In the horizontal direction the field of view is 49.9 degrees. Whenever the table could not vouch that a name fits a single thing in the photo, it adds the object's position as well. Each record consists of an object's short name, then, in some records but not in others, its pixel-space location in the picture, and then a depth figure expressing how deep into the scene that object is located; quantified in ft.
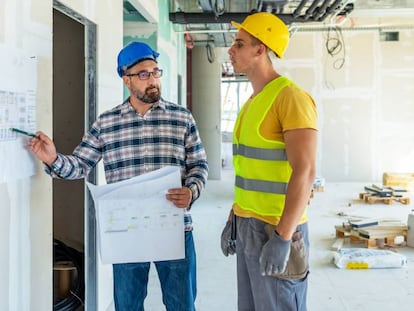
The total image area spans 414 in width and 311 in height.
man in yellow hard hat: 4.91
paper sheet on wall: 4.81
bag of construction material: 12.52
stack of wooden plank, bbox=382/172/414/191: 26.68
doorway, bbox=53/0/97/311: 9.76
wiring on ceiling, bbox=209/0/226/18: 17.64
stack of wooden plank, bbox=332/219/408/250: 14.66
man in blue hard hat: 5.93
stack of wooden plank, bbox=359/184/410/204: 22.49
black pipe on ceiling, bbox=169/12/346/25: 19.17
